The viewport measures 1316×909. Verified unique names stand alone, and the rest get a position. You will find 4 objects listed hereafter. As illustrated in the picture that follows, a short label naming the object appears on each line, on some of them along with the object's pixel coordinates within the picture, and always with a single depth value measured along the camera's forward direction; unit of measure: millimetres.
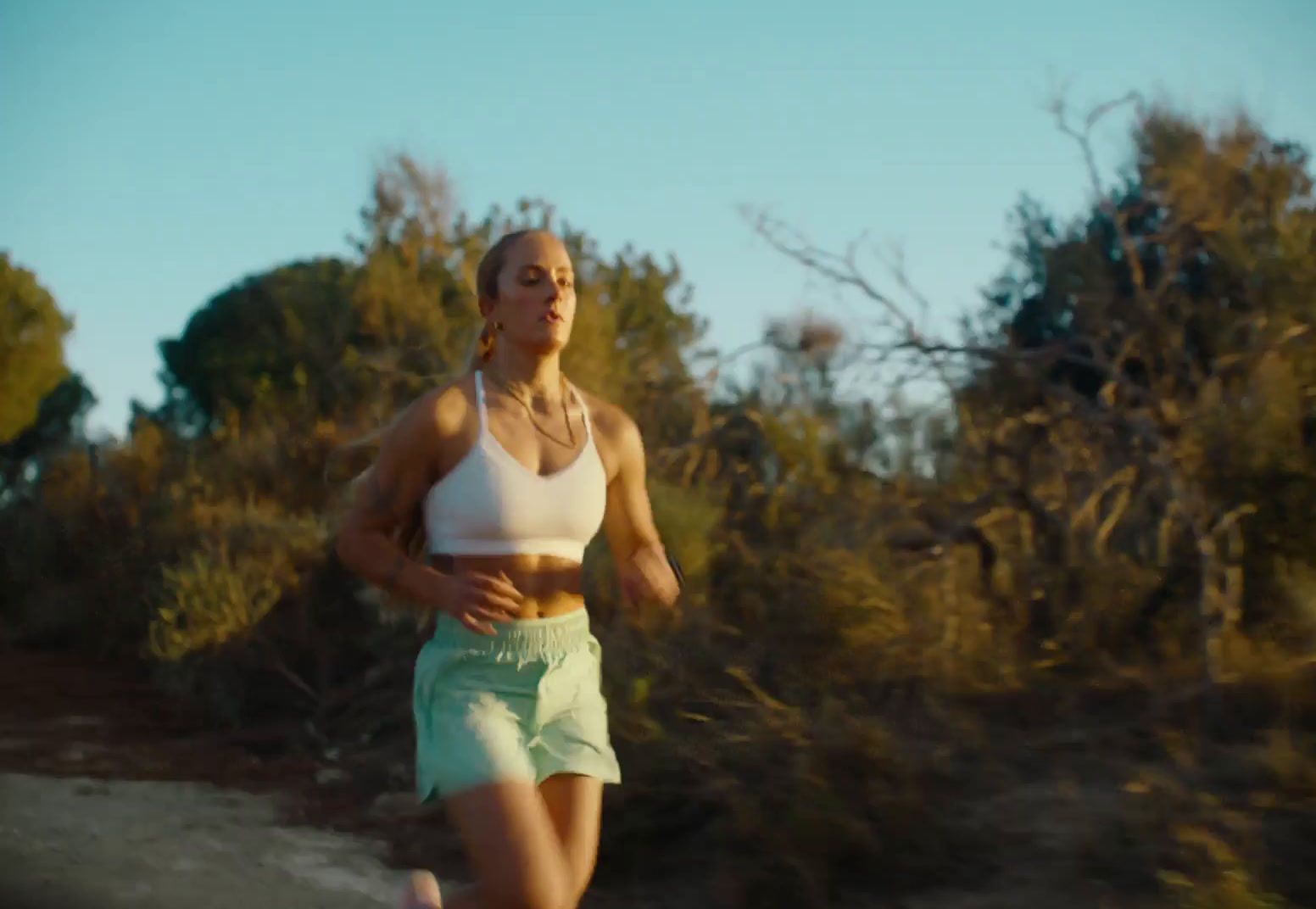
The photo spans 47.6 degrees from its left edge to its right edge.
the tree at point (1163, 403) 7082
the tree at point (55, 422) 25094
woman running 2975
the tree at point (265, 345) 13508
